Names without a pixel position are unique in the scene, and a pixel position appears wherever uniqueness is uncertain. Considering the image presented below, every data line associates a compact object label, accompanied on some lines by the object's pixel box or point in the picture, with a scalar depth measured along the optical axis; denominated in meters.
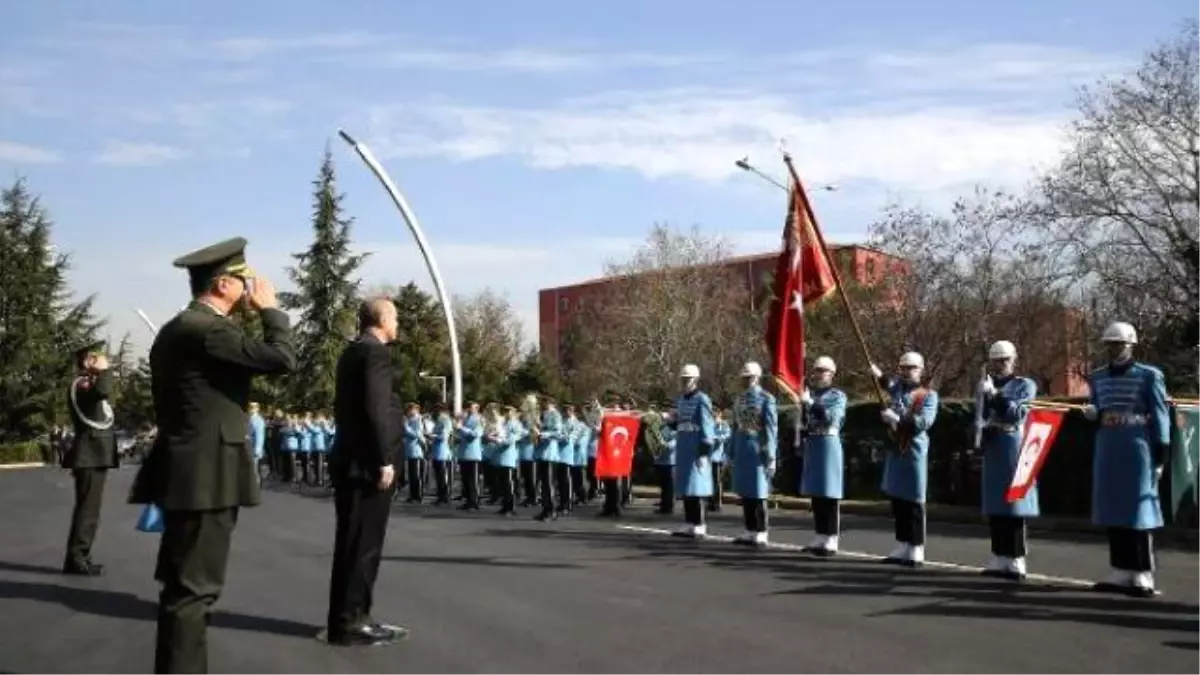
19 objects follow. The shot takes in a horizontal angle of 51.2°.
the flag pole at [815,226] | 13.00
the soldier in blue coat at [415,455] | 25.11
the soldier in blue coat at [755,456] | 14.70
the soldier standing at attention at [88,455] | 10.81
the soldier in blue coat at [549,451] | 19.67
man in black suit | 7.79
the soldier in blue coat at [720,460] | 21.47
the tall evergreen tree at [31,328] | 61.06
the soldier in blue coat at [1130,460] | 10.30
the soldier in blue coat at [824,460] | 13.55
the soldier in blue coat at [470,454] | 22.91
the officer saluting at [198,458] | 5.80
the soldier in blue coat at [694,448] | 15.60
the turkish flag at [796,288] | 13.28
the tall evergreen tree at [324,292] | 63.25
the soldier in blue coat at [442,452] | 24.69
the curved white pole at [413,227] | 32.19
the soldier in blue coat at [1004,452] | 11.39
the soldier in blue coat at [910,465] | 12.37
